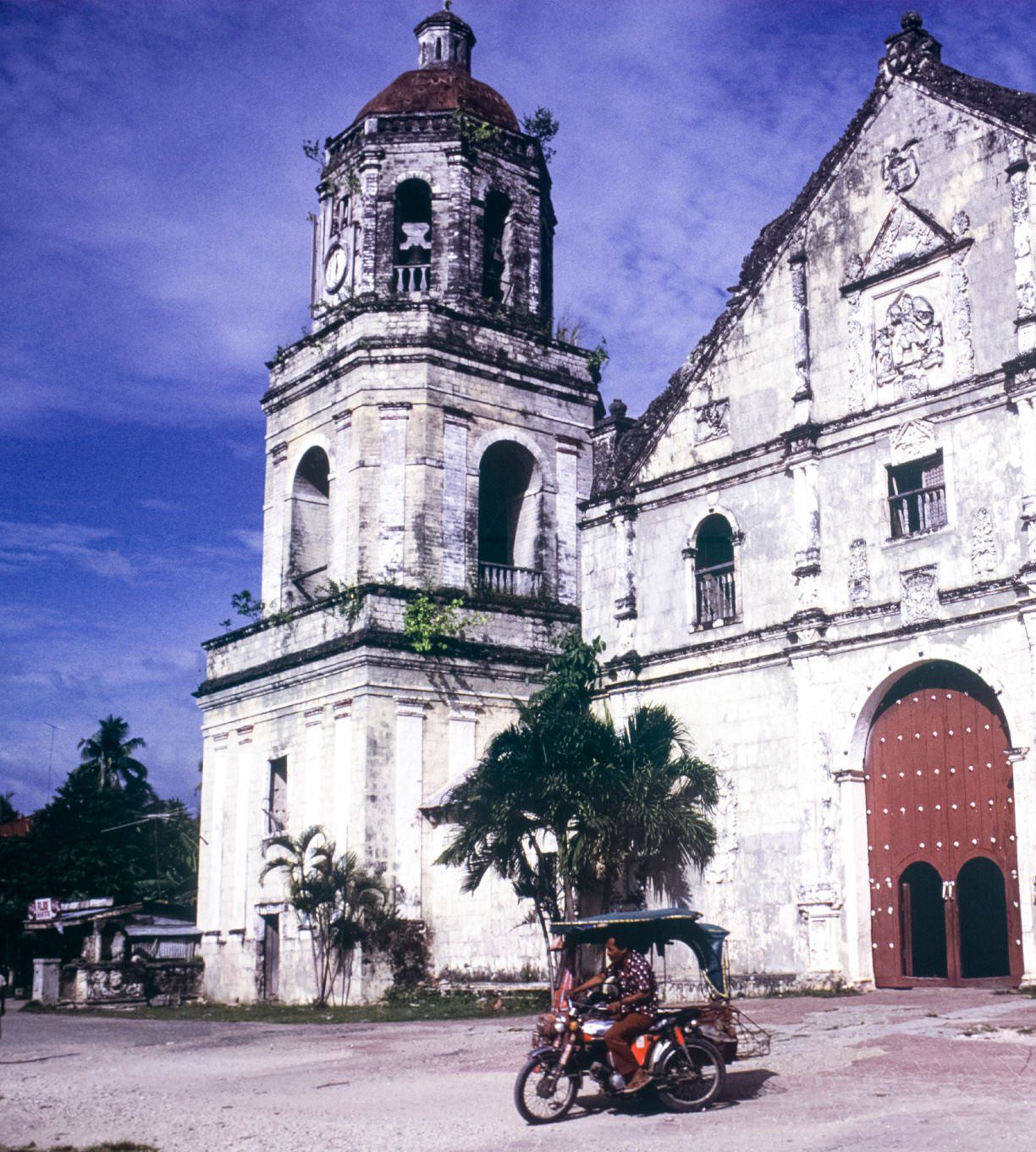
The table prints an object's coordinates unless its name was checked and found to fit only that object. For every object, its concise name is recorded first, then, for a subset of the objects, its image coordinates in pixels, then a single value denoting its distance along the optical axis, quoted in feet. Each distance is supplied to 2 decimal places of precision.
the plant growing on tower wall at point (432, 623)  88.07
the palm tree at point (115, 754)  193.16
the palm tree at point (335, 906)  82.43
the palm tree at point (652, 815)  70.49
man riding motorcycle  38.17
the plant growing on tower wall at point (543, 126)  102.32
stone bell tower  86.94
